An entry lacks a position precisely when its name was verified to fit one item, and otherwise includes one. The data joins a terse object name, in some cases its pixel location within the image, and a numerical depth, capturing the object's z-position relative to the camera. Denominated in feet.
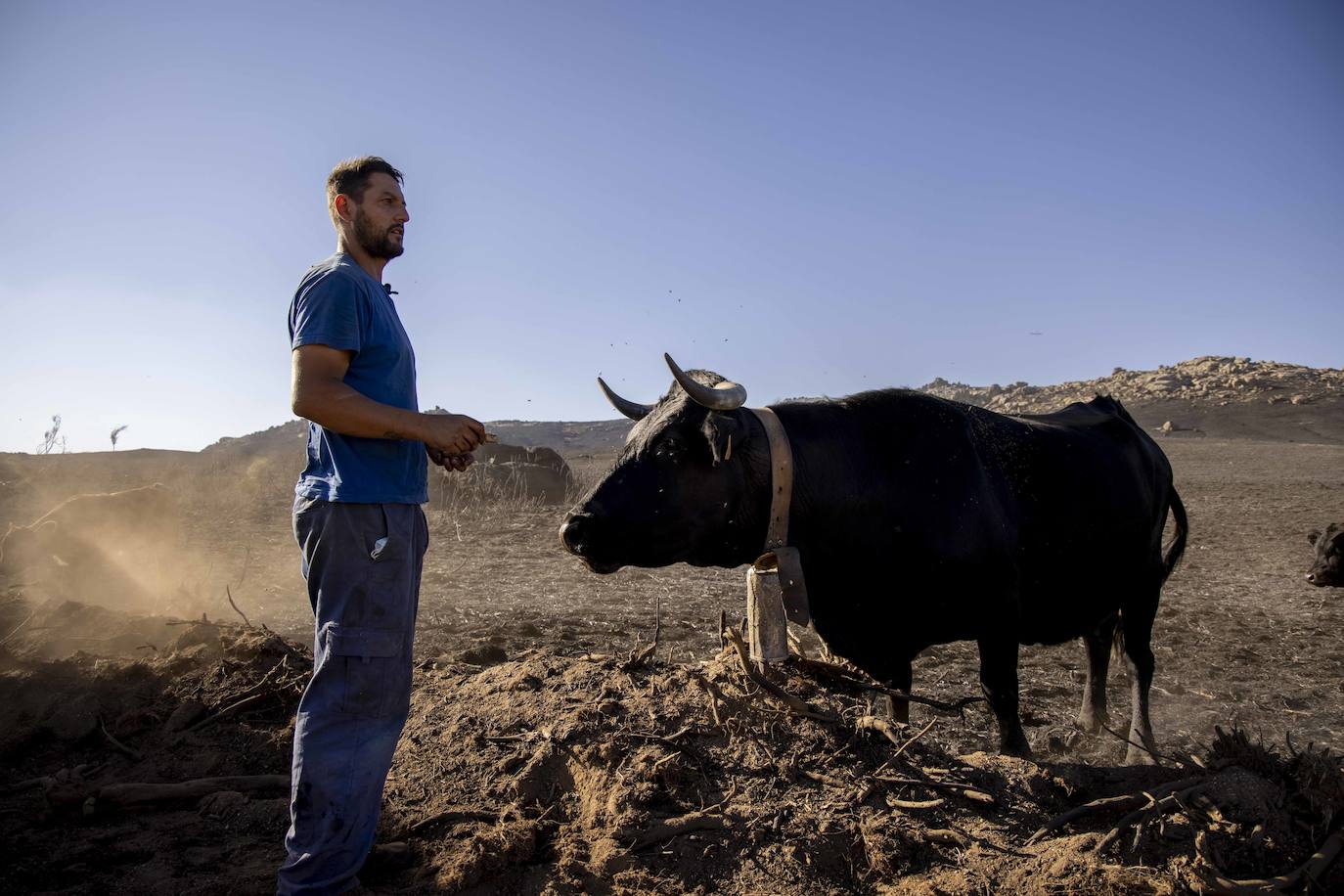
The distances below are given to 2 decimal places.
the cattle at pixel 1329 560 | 27.25
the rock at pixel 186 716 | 13.57
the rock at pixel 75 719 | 13.48
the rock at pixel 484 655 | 19.02
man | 7.93
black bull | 12.64
